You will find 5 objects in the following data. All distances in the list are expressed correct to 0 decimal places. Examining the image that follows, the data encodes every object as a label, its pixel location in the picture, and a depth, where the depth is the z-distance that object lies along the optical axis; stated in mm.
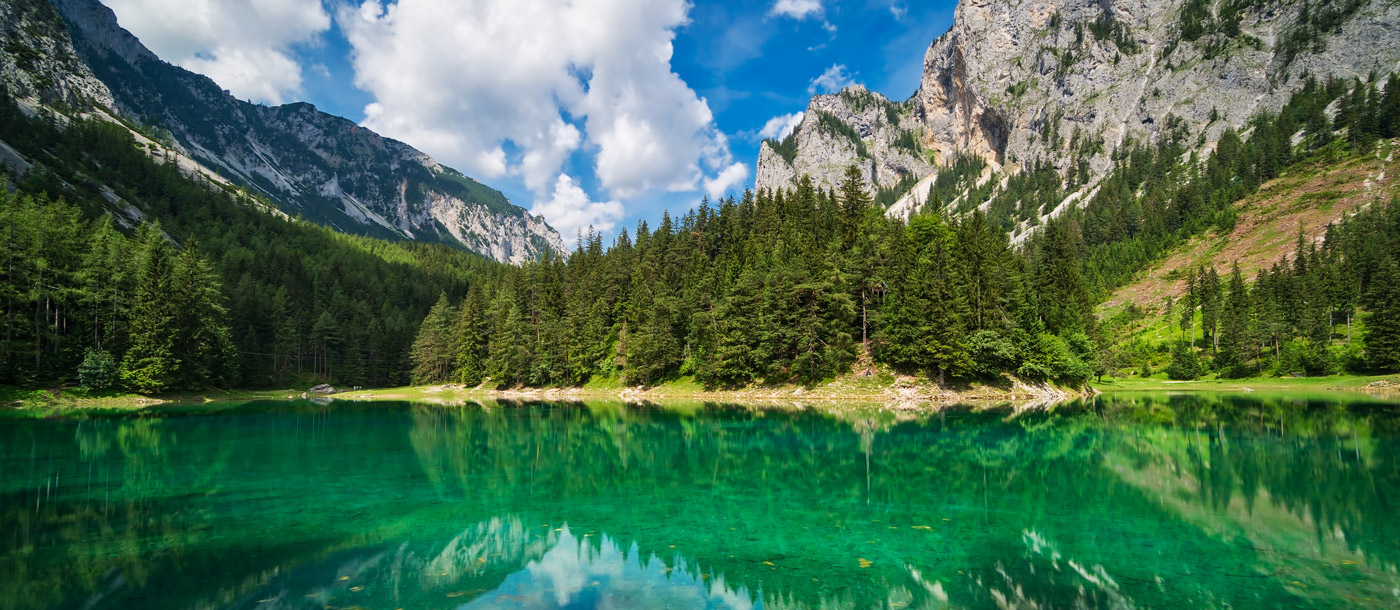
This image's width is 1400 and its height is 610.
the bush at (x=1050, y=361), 54438
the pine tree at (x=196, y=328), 58162
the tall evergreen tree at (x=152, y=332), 52906
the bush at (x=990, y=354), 50656
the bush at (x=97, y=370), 49531
